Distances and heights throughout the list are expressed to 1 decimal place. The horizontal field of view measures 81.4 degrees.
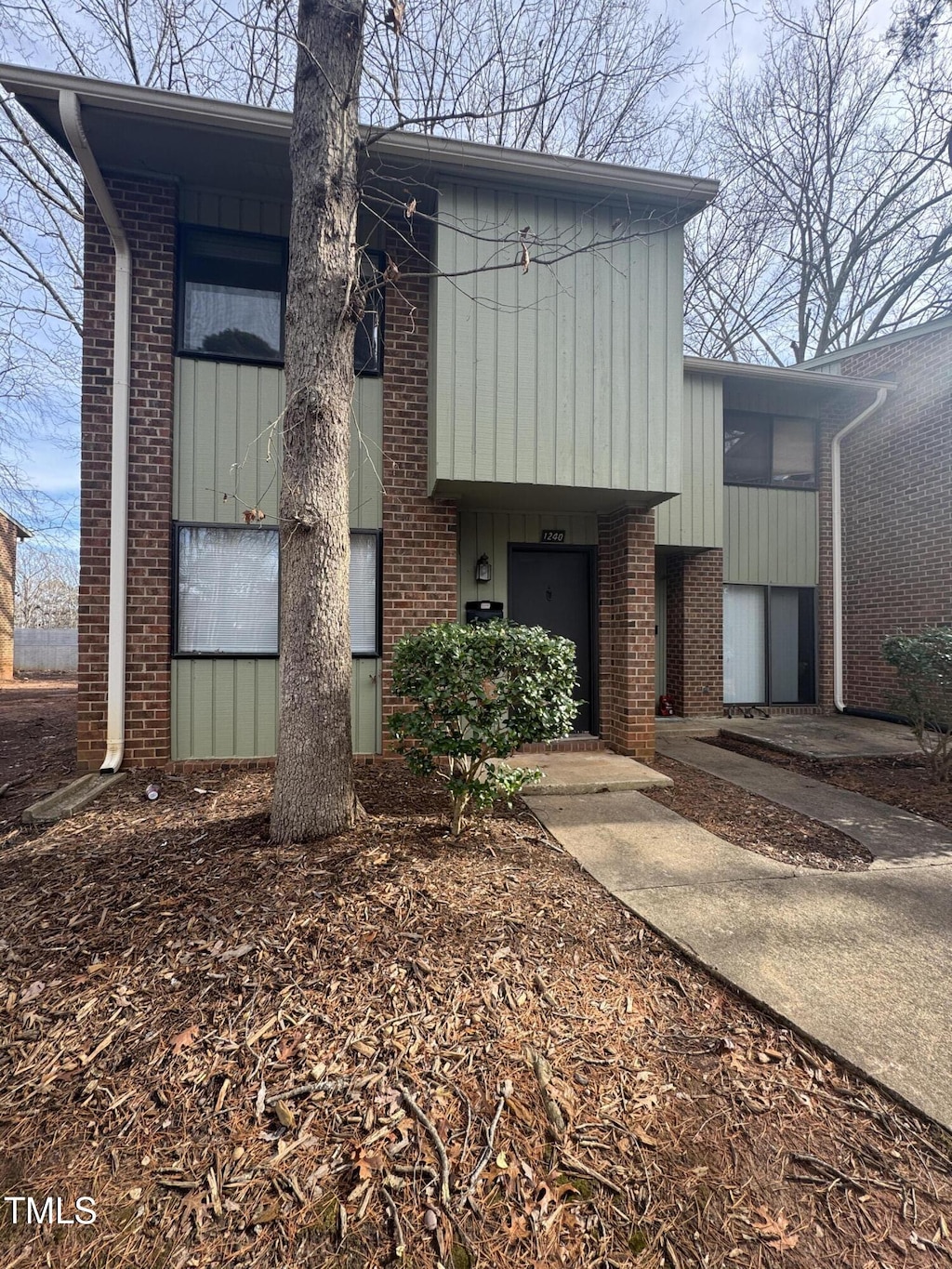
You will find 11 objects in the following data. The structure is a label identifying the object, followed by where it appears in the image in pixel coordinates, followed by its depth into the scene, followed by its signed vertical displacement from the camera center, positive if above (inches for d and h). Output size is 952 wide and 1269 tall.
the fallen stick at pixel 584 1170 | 58.5 -57.2
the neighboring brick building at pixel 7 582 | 634.2 +71.9
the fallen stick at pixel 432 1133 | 57.8 -55.4
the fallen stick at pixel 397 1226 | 52.5 -57.1
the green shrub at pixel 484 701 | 132.4 -13.7
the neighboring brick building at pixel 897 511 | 315.9 +81.3
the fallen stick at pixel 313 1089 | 66.1 -54.2
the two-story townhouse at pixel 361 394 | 199.2 +94.1
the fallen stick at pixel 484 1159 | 57.7 -56.6
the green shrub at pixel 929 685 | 212.4 -15.5
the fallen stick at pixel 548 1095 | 64.4 -55.6
